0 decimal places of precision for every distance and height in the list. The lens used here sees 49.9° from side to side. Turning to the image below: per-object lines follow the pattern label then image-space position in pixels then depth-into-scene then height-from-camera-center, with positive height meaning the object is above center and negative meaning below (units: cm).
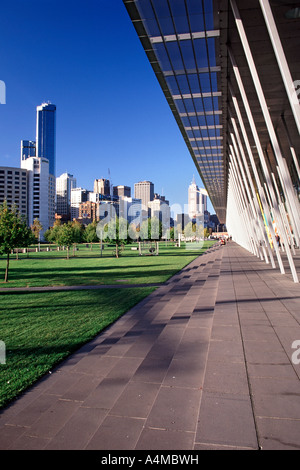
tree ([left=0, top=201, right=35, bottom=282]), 1611 +32
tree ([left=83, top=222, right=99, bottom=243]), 5384 +76
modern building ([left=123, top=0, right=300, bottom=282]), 945 +707
